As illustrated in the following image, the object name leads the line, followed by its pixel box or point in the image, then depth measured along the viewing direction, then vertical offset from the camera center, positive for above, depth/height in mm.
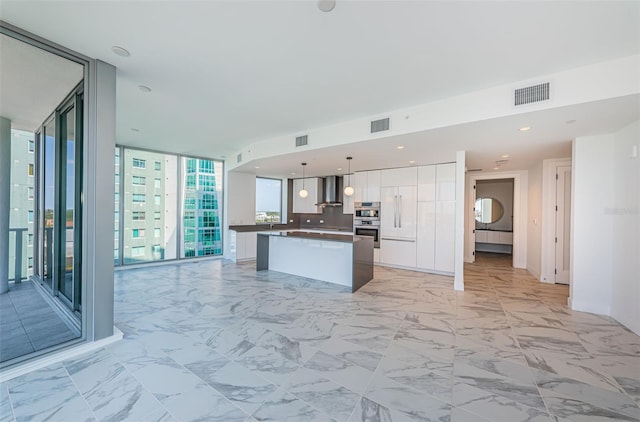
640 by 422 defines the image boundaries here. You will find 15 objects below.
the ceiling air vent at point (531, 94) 2656 +1250
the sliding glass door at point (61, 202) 2859 +69
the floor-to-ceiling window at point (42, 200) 2594 +98
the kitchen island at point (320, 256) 4621 -948
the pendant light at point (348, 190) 5445 +439
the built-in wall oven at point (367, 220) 6535 -252
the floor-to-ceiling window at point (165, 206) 5816 +45
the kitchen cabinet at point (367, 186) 6531 +639
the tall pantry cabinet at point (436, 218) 5504 -154
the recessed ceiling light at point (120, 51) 2309 +1441
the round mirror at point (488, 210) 9070 +49
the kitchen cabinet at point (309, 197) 8164 +403
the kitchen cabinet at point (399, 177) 5984 +820
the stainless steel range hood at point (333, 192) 7809 +550
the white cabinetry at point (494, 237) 8641 -883
